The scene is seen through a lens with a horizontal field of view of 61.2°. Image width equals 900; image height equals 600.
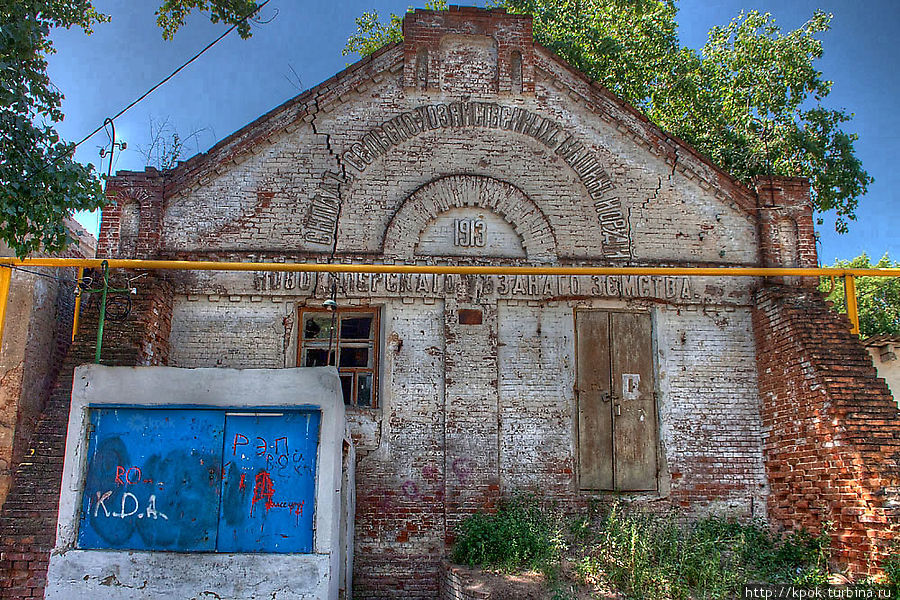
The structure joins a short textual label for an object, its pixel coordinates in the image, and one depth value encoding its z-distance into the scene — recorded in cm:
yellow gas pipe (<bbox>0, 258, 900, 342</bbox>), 859
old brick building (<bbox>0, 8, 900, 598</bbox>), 912
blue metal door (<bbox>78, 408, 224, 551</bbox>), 684
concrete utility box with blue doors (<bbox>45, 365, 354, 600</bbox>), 672
